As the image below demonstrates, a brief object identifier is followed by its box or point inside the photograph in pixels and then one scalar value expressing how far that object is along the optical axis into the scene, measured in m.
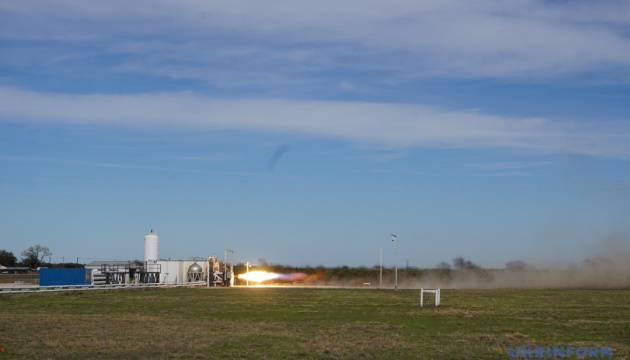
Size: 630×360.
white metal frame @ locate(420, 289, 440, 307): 49.34
